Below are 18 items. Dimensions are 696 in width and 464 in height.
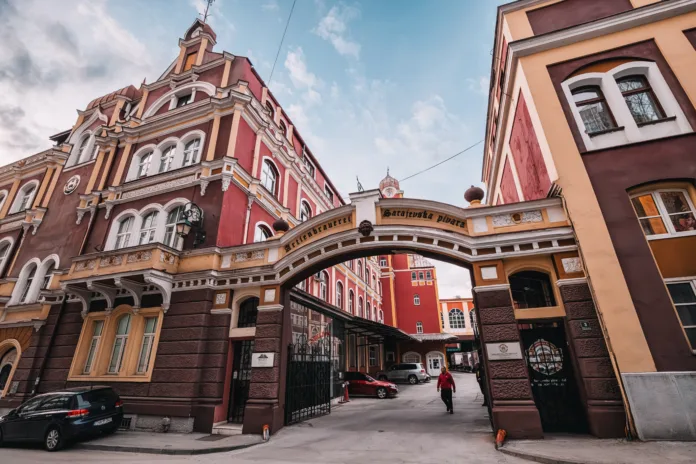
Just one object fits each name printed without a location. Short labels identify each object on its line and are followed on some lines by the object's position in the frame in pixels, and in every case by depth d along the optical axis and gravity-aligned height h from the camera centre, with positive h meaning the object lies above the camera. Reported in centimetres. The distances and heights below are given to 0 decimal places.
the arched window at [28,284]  1705 +460
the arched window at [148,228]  1474 +615
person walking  1238 -79
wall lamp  1301 +558
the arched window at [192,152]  1567 +998
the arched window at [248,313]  1185 +195
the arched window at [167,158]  1636 +1014
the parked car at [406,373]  2908 -63
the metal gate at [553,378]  804 -39
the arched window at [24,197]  2150 +1115
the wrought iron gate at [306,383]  1105 -52
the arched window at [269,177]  1733 +981
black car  881 -114
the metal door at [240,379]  1105 -30
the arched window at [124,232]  1544 +630
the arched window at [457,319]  4891 +643
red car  2002 -113
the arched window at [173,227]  1393 +597
